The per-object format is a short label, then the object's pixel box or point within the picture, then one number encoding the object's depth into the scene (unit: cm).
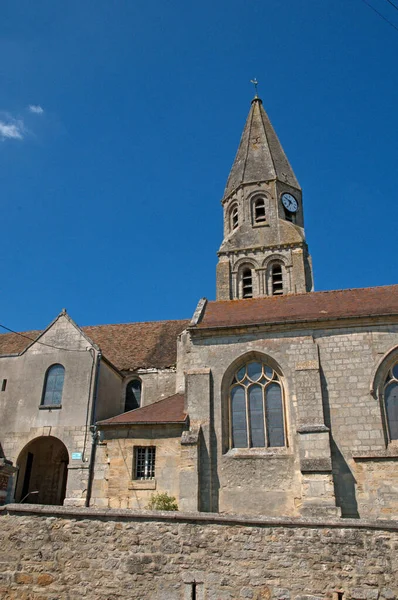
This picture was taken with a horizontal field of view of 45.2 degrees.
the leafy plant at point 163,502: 1480
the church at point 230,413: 1494
